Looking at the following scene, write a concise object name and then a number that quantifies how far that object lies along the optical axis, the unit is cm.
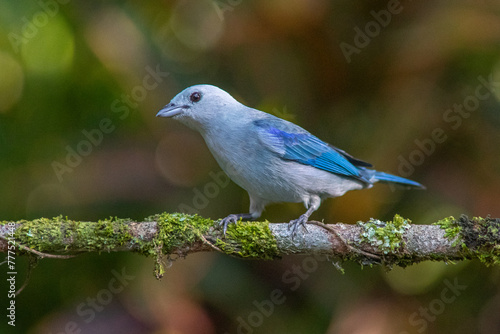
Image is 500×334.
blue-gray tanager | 889
